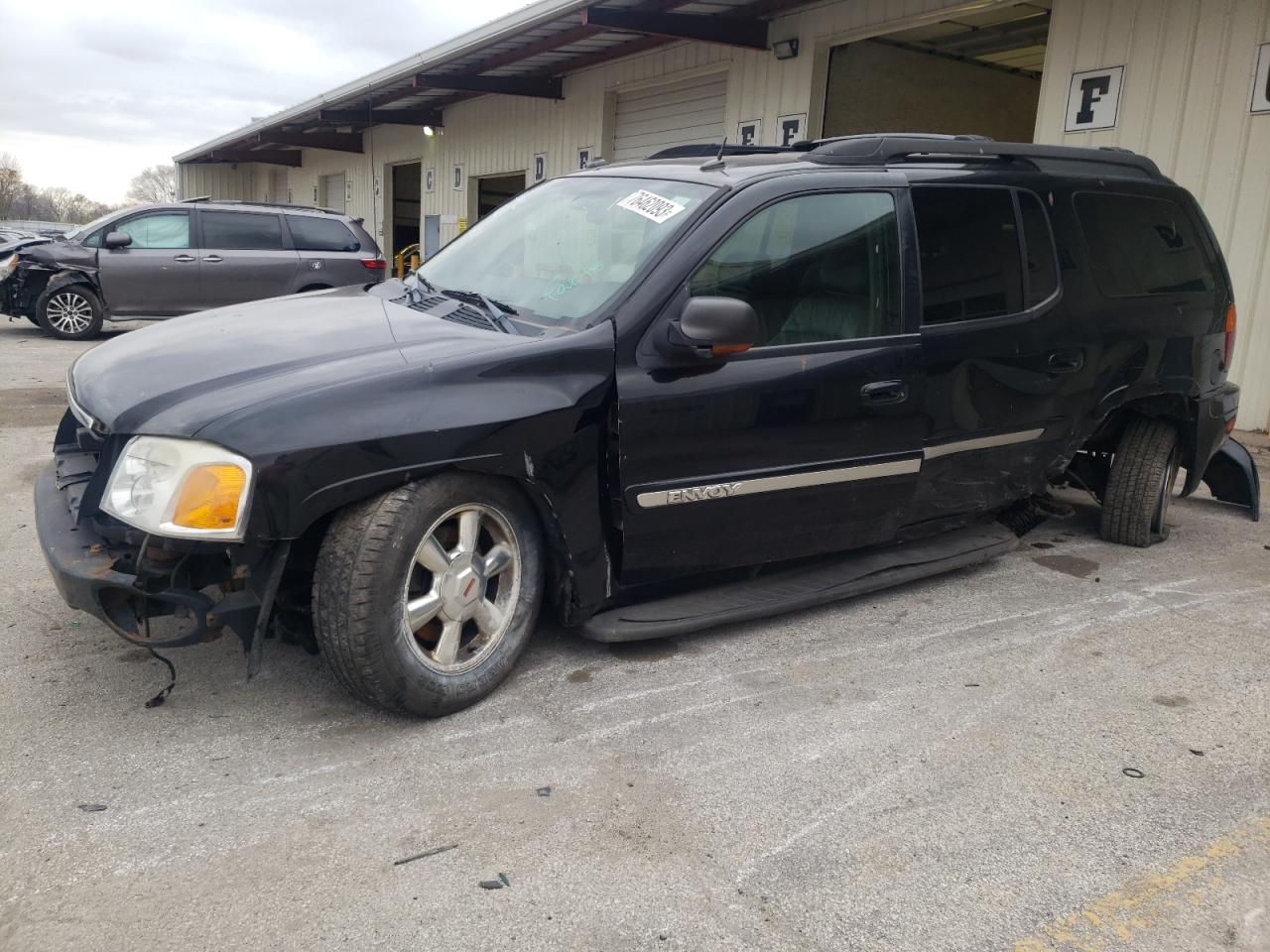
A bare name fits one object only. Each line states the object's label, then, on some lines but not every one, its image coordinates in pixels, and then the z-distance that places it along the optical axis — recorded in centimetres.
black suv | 272
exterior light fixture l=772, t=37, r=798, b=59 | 1126
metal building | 786
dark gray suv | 1263
